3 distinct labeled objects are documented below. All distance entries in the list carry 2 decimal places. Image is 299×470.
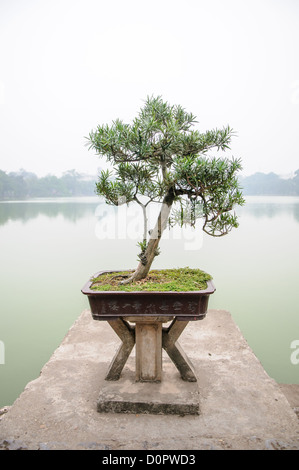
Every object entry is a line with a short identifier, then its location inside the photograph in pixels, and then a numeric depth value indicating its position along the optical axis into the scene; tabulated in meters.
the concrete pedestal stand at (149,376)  1.96
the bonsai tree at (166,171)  1.99
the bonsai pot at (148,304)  1.95
